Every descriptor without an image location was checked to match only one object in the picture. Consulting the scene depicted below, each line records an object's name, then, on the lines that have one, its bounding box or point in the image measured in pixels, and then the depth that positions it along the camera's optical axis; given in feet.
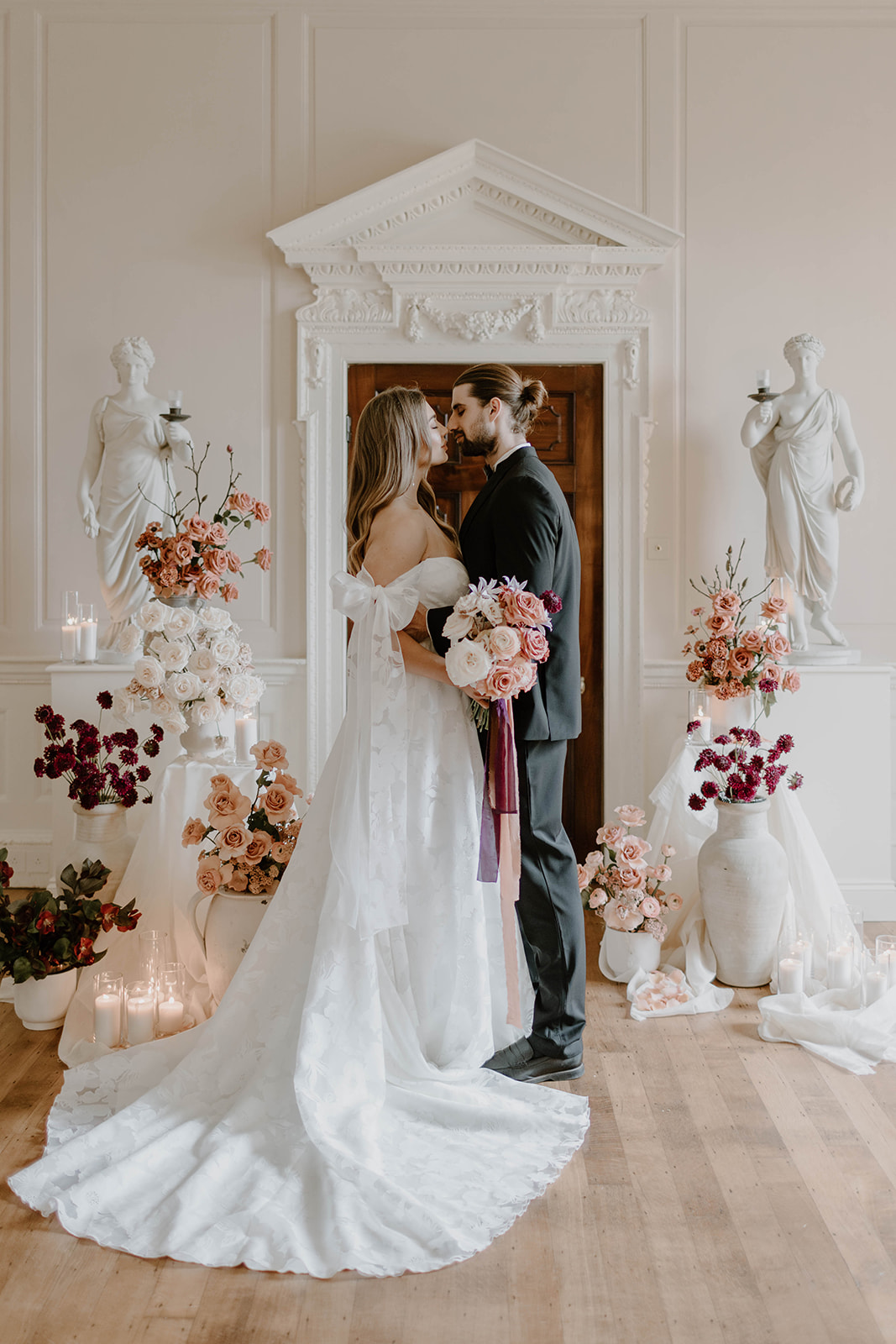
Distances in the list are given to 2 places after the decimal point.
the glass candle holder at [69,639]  14.34
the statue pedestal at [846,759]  14.55
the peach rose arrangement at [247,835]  9.71
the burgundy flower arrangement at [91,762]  10.79
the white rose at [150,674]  10.60
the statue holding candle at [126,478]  14.92
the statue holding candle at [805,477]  14.87
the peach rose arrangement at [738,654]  12.03
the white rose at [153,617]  10.56
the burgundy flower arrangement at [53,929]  10.14
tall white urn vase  11.95
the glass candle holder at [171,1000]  9.86
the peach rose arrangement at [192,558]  10.78
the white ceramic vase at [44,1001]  10.51
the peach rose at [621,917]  11.92
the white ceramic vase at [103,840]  11.47
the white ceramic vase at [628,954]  12.05
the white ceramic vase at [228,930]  9.80
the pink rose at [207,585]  10.75
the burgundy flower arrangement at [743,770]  11.89
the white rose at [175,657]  10.59
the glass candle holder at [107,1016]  9.73
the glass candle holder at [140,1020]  9.71
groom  9.23
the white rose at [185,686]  10.62
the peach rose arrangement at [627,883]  11.94
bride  7.13
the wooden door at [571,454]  15.98
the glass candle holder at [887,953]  11.08
